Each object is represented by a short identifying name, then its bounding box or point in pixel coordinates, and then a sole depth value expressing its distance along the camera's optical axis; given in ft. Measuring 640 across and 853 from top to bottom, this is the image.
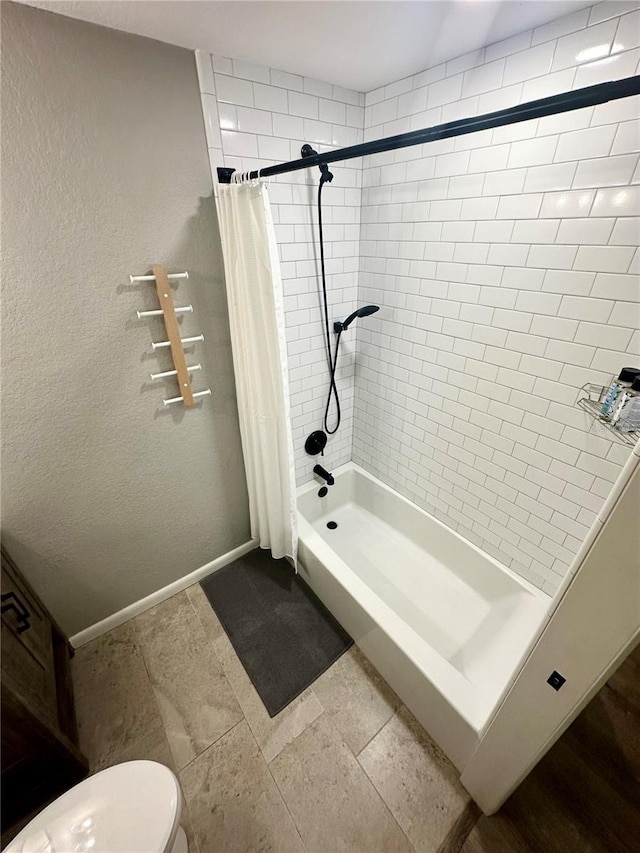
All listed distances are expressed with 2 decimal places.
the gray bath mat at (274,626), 5.05
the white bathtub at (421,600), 4.10
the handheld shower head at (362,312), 5.93
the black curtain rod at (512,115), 1.80
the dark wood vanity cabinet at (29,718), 3.36
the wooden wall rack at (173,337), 4.17
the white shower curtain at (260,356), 4.03
